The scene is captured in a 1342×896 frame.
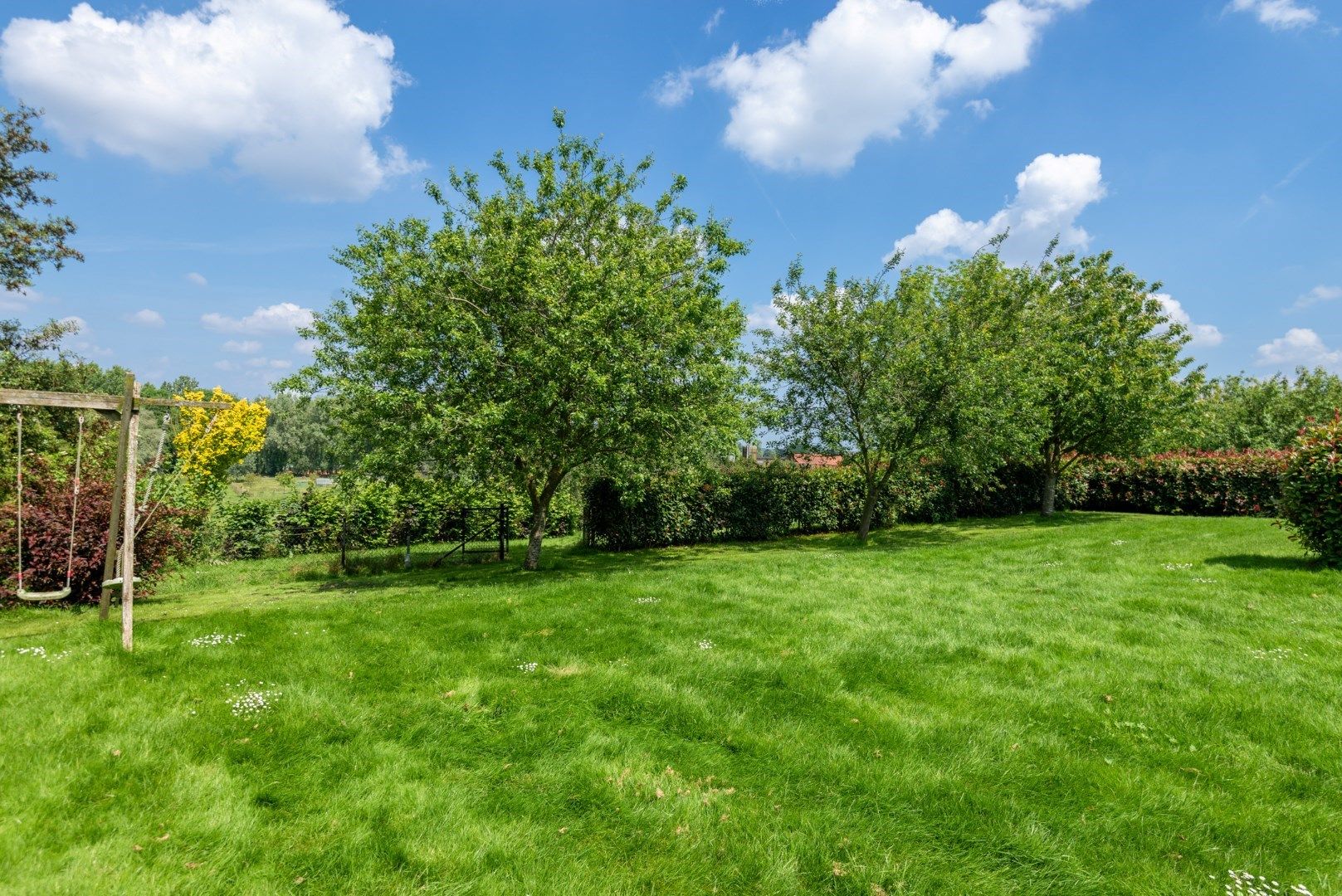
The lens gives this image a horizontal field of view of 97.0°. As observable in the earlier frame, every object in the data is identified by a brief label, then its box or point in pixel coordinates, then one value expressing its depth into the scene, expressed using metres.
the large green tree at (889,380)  17.97
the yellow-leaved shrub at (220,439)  33.07
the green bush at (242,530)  19.08
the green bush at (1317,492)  10.80
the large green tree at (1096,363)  21.98
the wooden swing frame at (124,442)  6.91
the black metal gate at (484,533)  17.69
